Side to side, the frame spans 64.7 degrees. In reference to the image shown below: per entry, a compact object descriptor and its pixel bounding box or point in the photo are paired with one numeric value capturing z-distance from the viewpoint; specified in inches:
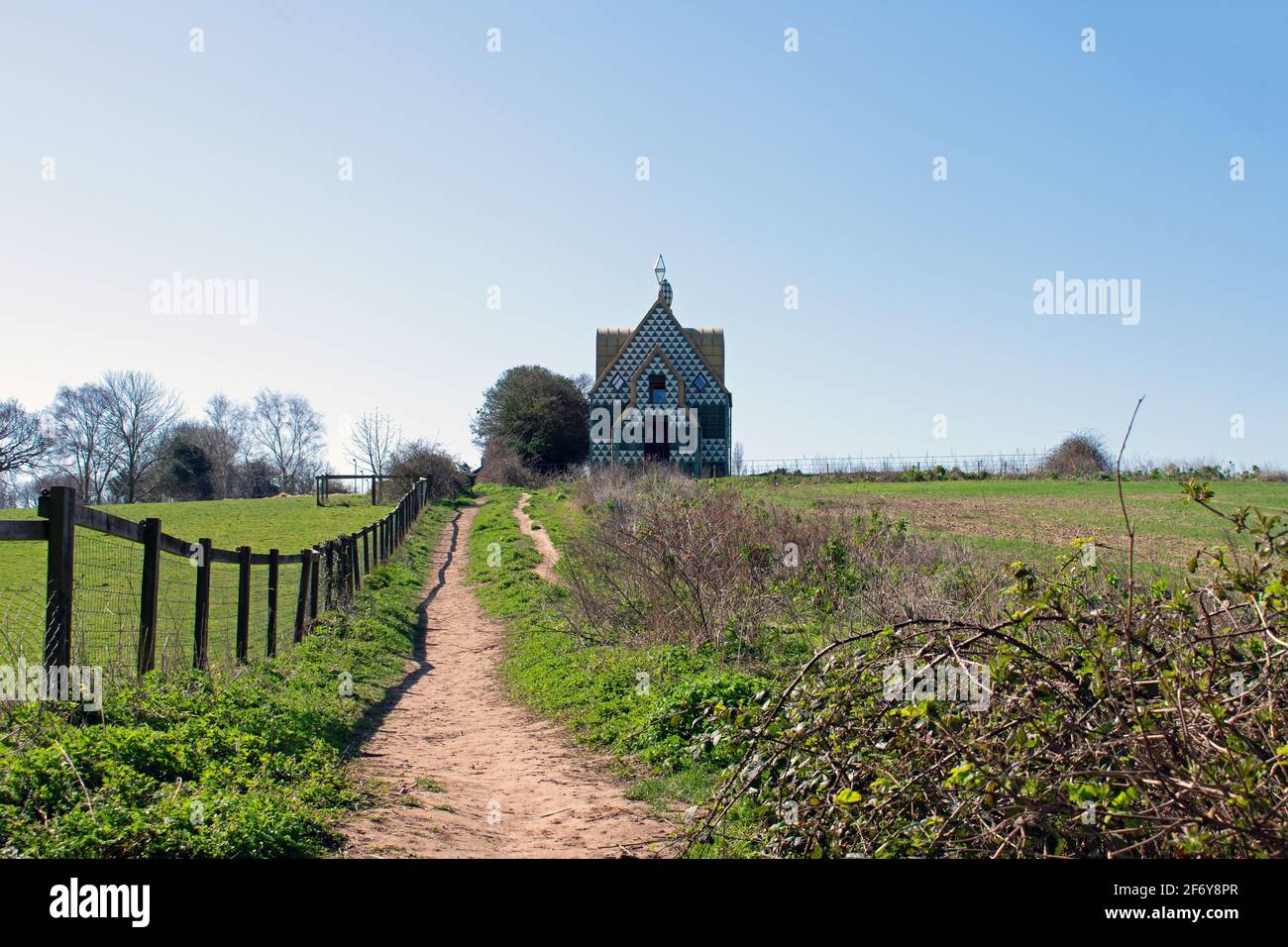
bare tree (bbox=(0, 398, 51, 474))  2329.0
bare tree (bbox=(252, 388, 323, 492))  3604.8
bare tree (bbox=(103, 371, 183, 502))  2822.3
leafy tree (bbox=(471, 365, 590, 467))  2235.5
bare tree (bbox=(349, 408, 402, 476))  2508.6
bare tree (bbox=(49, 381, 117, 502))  2800.2
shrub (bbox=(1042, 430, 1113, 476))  1925.4
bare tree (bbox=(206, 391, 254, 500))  3080.7
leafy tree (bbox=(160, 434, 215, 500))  2500.0
